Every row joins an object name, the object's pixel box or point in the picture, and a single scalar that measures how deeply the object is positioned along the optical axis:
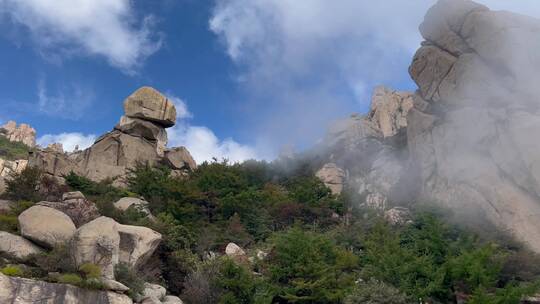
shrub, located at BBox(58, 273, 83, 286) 19.75
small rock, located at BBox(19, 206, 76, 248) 23.41
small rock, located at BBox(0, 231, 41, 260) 22.20
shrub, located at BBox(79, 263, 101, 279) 20.41
